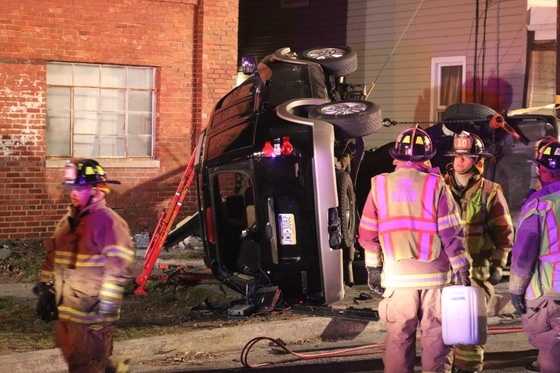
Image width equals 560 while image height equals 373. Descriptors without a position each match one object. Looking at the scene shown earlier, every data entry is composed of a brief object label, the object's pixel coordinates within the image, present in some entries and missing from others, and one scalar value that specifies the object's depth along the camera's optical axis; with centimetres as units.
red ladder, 934
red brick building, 1227
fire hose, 737
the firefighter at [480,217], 714
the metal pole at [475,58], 1582
